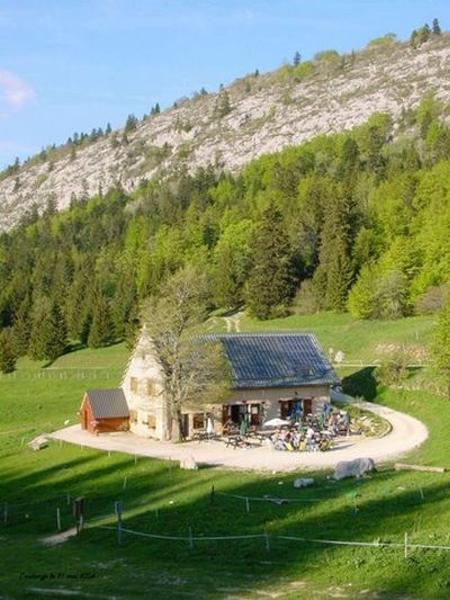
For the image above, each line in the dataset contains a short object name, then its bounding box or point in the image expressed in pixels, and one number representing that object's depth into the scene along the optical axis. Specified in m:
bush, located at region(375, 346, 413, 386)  61.16
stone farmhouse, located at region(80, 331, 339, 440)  55.28
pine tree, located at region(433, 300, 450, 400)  51.38
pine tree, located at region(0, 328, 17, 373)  97.44
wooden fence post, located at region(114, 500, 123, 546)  28.45
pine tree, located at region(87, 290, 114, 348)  108.19
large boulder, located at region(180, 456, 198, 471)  41.60
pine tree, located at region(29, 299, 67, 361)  106.31
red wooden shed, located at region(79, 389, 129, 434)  58.03
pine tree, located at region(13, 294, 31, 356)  112.81
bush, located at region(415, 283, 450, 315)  87.69
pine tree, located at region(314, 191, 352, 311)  101.75
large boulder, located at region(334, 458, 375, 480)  35.12
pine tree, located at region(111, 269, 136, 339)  112.76
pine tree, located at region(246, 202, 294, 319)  105.00
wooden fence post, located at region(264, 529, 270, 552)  24.38
